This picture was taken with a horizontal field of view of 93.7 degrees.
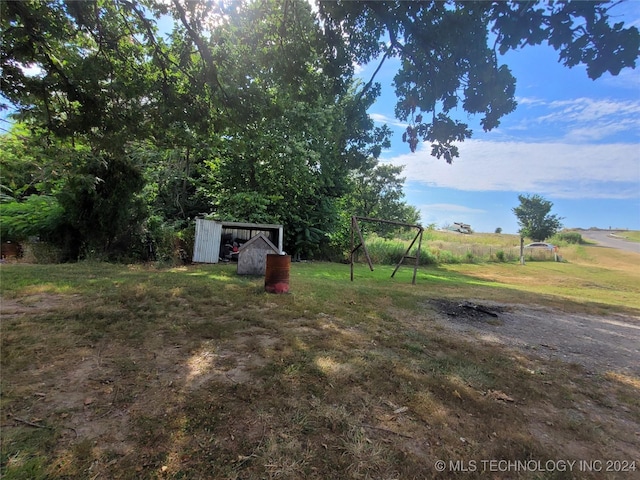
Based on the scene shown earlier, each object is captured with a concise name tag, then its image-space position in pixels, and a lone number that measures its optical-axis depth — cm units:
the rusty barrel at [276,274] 577
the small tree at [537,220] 3572
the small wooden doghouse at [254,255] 769
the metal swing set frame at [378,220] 859
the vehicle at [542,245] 3155
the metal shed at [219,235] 1020
